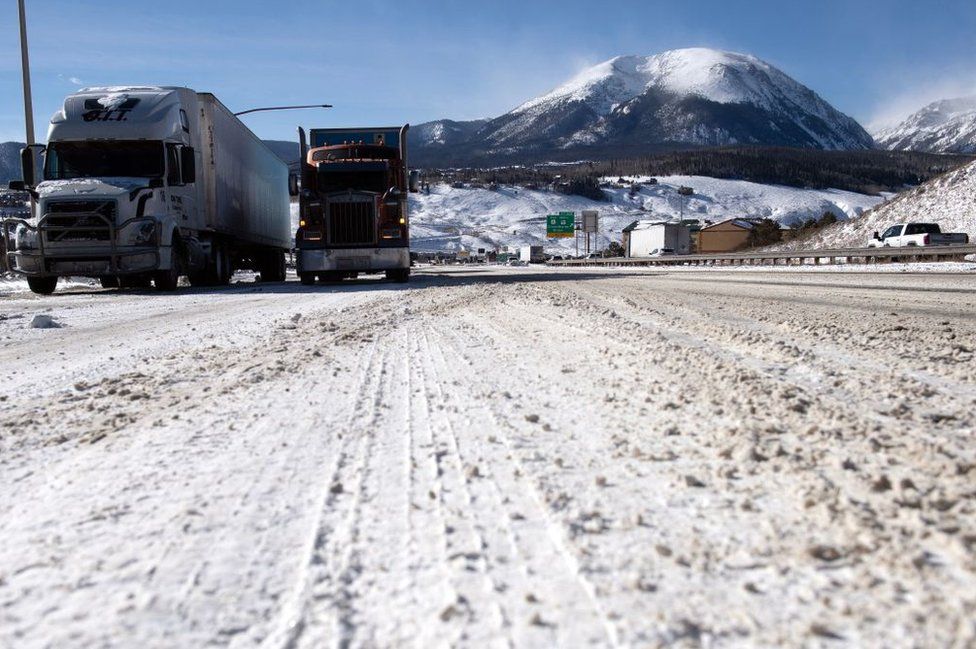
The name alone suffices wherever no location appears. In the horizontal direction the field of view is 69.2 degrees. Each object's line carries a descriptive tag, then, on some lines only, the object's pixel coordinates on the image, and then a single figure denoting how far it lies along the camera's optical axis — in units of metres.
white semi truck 14.20
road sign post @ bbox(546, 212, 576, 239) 110.31
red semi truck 17.98
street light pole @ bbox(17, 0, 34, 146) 18.48
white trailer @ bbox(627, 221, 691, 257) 78.75
